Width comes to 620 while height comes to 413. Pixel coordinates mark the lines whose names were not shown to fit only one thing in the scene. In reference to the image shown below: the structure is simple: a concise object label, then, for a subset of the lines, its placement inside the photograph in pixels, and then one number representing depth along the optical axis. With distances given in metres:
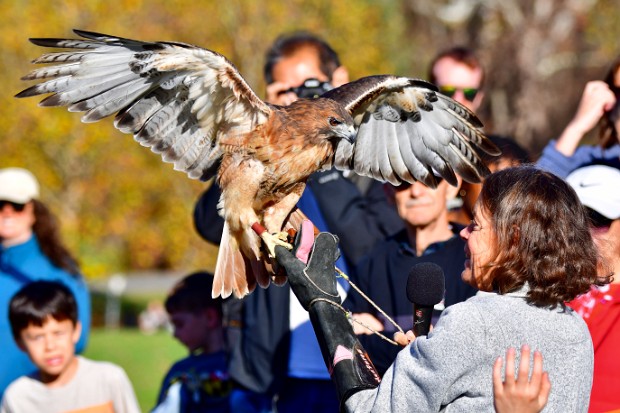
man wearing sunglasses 11.66
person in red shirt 6.86
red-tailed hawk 8.95
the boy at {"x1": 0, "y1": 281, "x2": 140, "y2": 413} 10.32
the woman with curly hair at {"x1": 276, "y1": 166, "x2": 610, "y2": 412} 5.32
